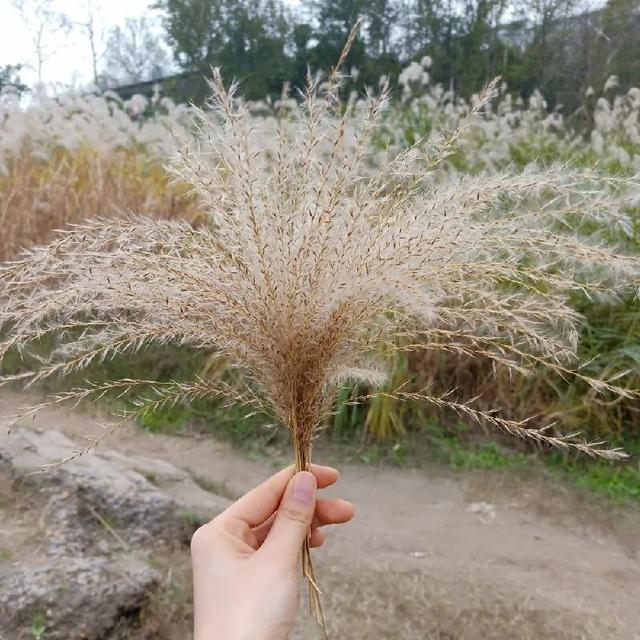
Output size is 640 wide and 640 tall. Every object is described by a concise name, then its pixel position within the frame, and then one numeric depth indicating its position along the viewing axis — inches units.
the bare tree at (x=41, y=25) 670.5
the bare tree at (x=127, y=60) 690.2
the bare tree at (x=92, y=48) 668.3
